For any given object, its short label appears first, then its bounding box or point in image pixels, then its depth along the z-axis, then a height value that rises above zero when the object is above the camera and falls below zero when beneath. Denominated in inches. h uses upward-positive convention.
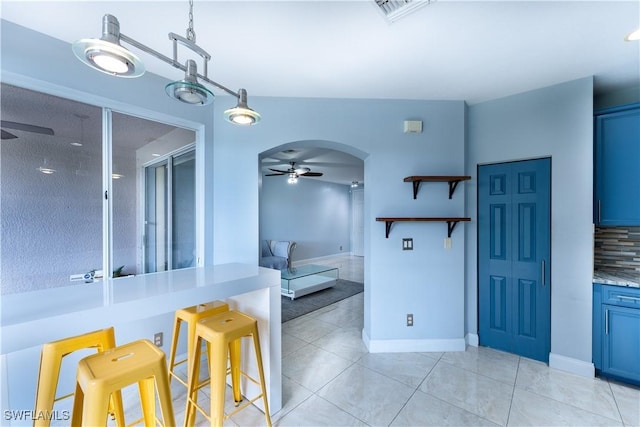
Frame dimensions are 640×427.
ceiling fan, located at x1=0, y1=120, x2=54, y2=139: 64.2 +22.4
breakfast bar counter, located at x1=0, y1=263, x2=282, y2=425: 37.8 -16.7
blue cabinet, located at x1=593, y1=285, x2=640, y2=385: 82.7 -39.6
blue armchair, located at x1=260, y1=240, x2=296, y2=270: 221.0 -38.5
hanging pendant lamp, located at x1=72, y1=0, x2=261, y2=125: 38.8 +24.9
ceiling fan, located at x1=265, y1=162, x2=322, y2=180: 200.4 +32.8
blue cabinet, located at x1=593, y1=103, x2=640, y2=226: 86.7 +16.3
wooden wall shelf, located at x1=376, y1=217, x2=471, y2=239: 98.1 -2.3
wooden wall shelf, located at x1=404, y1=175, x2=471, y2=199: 97.7 +13.1
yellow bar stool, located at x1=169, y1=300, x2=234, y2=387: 70.1 -28.7
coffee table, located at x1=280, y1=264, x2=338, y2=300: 172.4 -49.5
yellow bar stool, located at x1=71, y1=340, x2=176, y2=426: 38.7 -26.5
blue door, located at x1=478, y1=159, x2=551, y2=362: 97.6 -17.8
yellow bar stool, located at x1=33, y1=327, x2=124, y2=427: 46.6 -31.2
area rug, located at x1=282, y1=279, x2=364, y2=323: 149.7 -57.0
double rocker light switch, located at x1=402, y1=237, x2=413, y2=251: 105.9 -12.7
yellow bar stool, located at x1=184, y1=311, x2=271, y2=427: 56.7 -31.7
